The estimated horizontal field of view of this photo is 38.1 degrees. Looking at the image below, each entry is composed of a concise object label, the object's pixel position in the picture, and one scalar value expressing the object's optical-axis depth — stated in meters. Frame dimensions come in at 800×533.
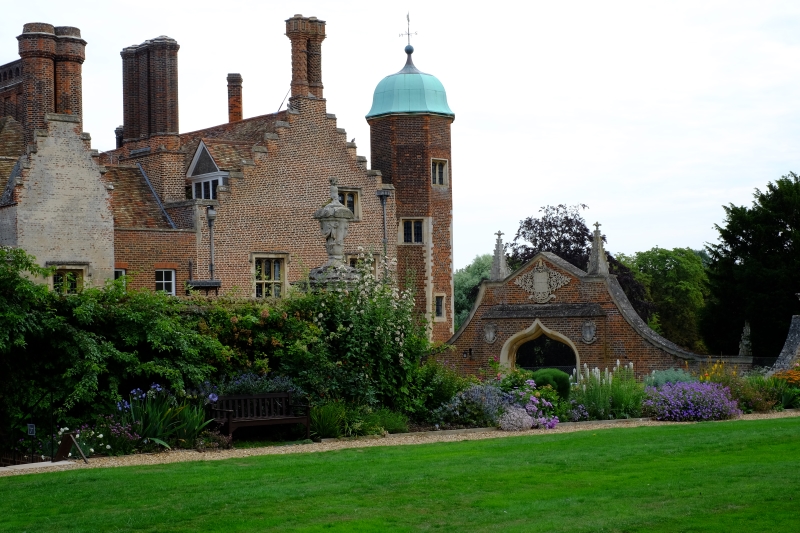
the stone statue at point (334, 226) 19.05
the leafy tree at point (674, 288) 59.97
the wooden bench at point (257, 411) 15.03
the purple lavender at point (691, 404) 18.20
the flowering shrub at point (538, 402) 17.14
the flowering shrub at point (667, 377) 22.14
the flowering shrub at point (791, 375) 21.69
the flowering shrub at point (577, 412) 18.19
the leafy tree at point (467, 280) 60.12
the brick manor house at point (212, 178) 28.94
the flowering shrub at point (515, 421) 16.70
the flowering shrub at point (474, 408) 17.19
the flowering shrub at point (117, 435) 14.03
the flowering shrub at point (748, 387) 19.77
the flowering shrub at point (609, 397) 18.61
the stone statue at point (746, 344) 34.69
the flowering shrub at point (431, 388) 17.48
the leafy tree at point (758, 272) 34.91
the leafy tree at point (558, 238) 52.22
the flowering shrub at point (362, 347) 16.59
